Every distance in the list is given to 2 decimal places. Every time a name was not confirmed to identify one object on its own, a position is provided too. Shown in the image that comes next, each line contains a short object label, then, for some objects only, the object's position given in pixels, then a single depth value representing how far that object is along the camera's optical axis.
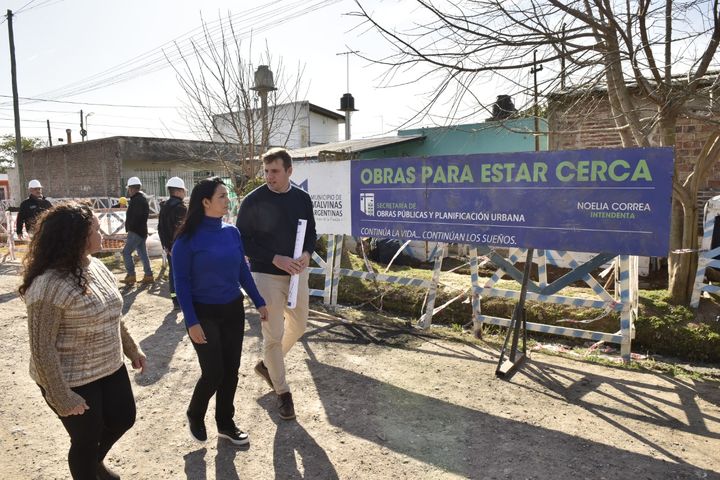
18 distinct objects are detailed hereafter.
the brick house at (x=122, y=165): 26.00
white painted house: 32.34
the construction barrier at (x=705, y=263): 5.70
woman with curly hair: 2.34
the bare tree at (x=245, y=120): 11.62
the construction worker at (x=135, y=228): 8.73
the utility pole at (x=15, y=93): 21.16
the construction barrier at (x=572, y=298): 5.09
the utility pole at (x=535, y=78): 4.75
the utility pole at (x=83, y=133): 53.17
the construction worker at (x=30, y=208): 9.77
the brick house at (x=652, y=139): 7.38
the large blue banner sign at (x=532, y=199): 4.44
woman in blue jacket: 3.19
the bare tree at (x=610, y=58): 4.60
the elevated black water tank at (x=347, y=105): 29.92
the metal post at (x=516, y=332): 4.73
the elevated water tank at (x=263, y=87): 11.43
